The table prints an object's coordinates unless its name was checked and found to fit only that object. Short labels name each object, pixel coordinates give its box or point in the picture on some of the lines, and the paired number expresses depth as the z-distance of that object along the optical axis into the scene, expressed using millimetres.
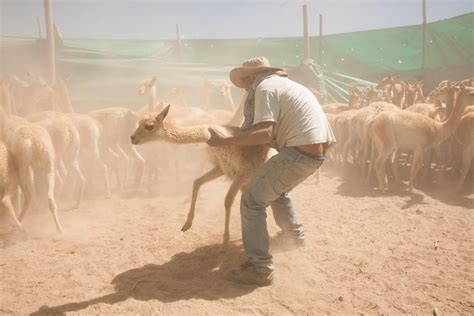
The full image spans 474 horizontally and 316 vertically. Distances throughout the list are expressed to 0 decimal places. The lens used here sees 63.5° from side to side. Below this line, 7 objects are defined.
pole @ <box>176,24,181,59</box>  14117
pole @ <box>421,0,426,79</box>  14742
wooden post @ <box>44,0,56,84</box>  8777
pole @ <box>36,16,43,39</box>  13467
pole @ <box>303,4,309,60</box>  14273
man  3486
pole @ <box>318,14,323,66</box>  15639
